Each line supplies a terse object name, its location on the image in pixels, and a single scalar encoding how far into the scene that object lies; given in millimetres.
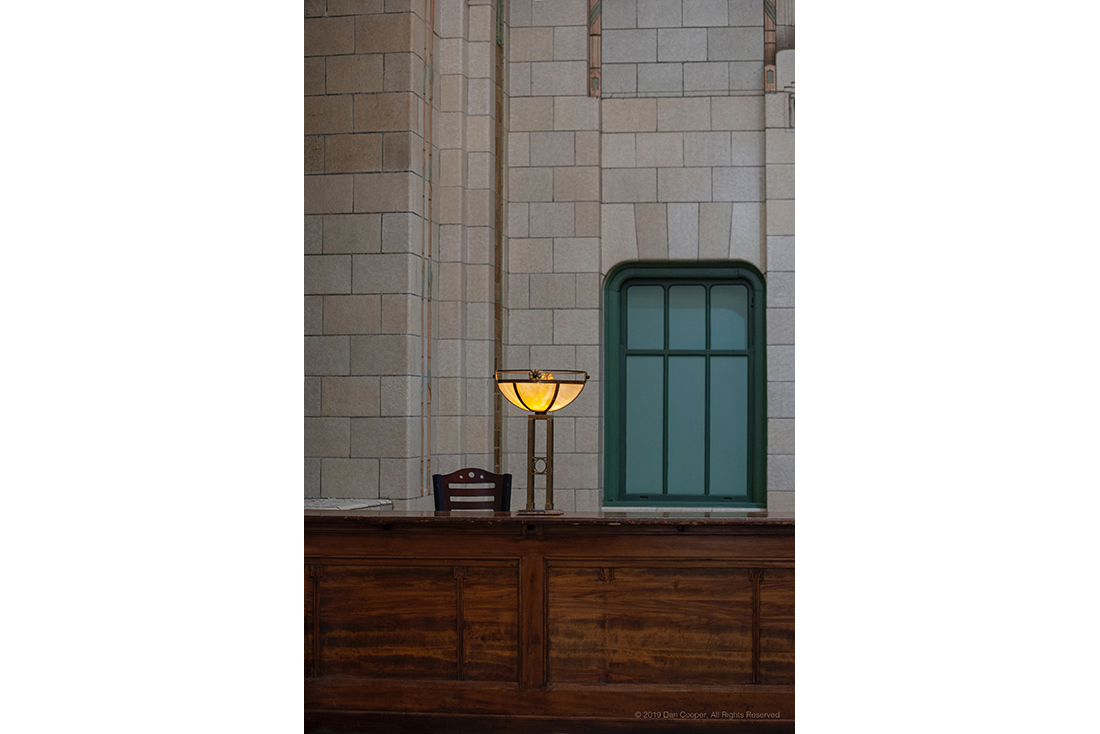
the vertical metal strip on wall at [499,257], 6586
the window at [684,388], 6795
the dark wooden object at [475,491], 4992
